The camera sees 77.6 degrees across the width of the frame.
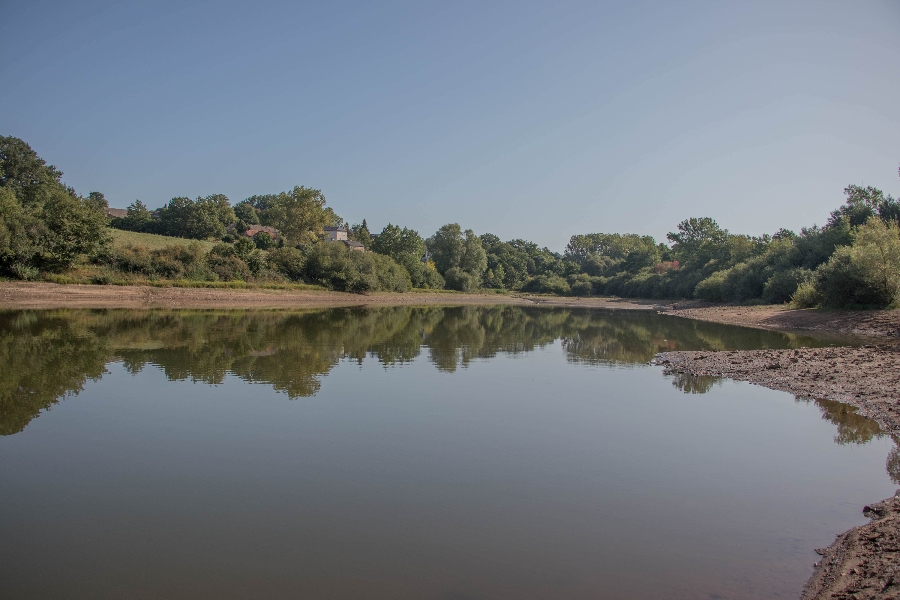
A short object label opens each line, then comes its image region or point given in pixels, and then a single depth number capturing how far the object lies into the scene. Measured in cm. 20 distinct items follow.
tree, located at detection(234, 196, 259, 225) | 11189
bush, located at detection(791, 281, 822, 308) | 4216
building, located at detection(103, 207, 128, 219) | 12681
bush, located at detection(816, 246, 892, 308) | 3534
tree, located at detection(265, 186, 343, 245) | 7800
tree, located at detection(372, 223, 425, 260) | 9688
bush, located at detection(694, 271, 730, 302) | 6719
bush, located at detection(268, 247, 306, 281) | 6369
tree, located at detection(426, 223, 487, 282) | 9944
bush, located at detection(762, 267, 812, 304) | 5041
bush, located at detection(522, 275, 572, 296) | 10688
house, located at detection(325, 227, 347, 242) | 11227
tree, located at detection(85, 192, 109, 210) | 9939
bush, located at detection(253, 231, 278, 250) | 7469
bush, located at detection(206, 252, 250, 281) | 5456
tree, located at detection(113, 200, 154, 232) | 8138
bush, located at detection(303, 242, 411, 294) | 6594
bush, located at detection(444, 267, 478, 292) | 9356
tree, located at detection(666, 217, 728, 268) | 8712
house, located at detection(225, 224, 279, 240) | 9599
